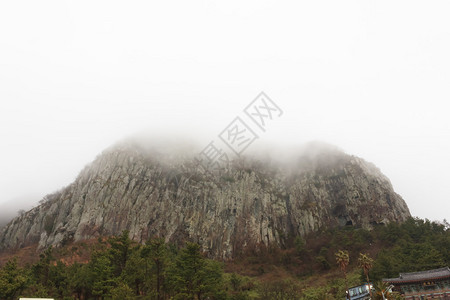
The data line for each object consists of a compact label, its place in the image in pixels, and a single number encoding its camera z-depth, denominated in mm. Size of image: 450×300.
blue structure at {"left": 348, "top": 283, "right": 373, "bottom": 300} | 61831
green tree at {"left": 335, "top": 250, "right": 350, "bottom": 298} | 56891
